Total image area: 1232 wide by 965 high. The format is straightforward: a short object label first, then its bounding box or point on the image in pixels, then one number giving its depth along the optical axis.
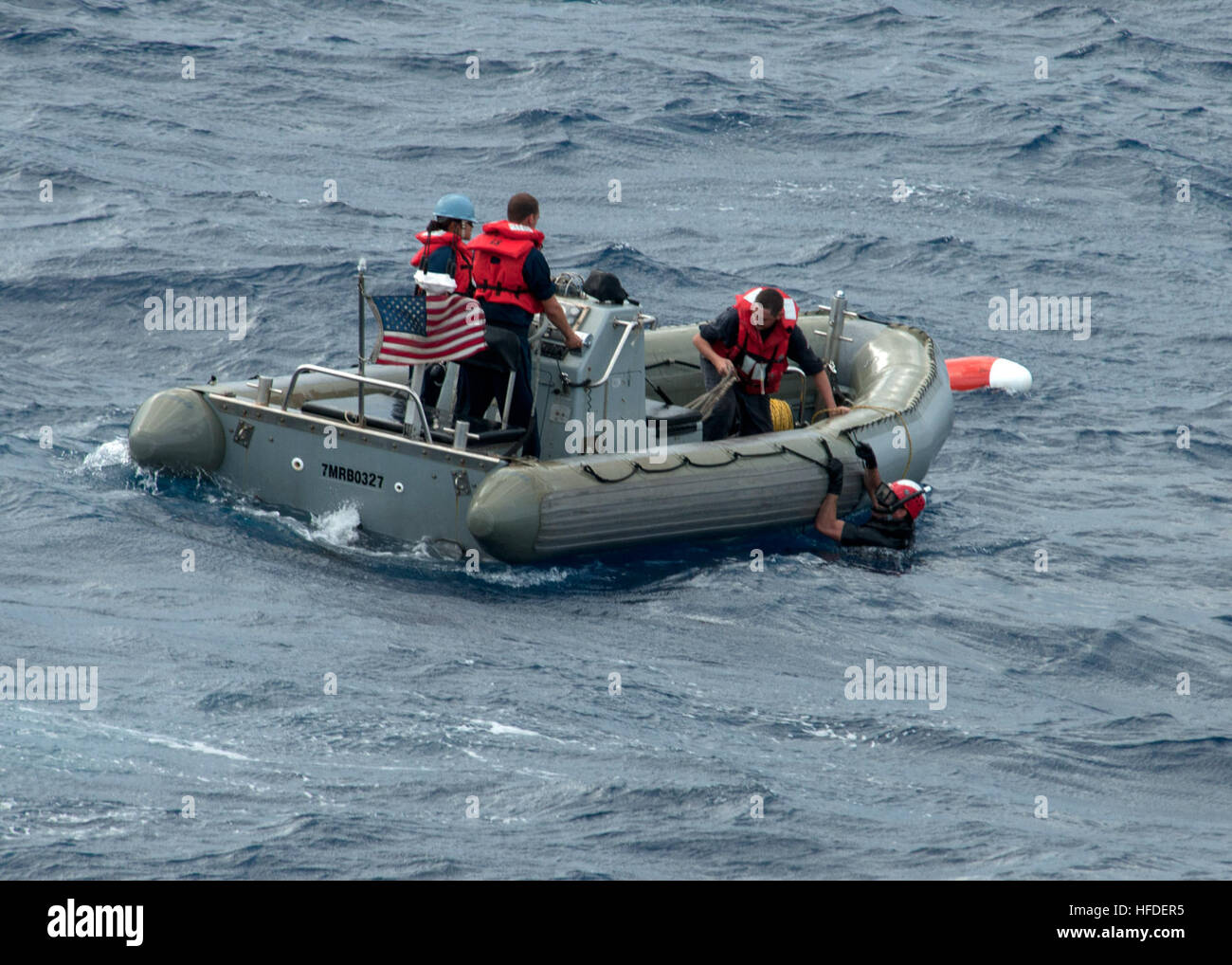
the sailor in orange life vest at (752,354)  20.67
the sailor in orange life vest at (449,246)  18.75
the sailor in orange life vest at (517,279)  18.37
